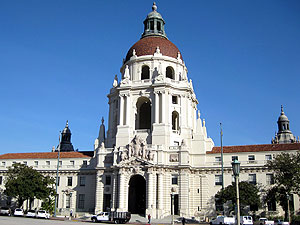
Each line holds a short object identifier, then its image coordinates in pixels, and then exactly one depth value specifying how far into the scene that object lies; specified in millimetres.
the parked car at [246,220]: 46241
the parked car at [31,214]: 57250
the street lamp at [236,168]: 23766
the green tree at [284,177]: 54125
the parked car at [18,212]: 58581
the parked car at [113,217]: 50388
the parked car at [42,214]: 55938
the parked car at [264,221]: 46406
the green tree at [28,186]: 61375
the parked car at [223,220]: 47969
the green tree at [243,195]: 55844
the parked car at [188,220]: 55869
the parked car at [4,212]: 59344
